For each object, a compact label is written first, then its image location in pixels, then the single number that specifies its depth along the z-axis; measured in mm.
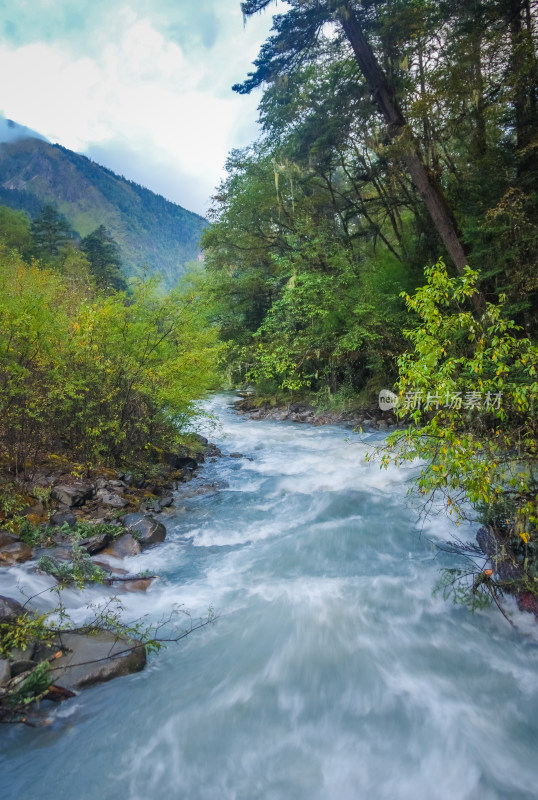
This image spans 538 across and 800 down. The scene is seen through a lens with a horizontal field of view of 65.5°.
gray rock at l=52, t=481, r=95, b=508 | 7113
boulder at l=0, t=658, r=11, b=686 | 3123
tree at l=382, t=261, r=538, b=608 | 3648
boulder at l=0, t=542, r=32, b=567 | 5488
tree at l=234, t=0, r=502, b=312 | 10148
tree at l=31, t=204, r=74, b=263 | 40031
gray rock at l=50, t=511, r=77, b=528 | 6629
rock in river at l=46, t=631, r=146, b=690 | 3588
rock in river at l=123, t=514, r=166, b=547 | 6715
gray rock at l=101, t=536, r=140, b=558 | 6223
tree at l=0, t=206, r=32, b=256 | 38156
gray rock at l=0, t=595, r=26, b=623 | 3660
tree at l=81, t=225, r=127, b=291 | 39172
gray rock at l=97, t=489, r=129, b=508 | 7410
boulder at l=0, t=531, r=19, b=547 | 5785
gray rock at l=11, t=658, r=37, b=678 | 3230
